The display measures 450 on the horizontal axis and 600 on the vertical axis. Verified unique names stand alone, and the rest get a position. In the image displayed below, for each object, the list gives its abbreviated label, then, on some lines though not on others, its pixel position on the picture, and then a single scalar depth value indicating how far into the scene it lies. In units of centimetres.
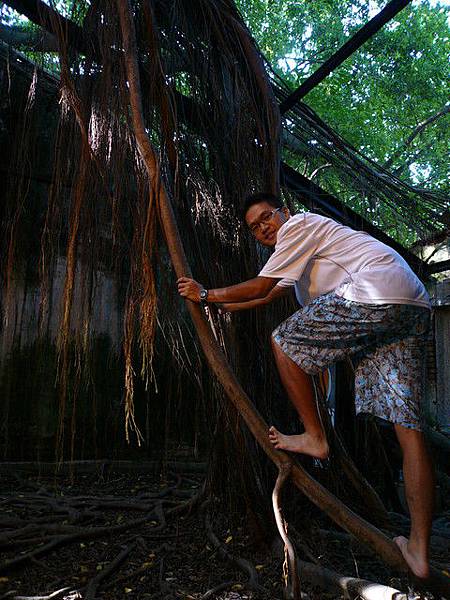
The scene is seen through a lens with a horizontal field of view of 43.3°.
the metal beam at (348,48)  345
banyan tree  284
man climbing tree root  236
